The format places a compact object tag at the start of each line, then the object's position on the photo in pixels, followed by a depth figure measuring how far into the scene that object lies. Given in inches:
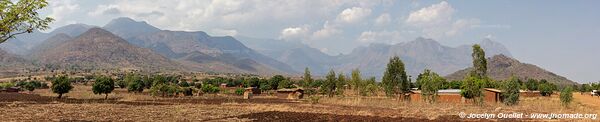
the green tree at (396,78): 3034.0
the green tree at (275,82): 5457.7
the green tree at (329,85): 3629.4
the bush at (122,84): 5433.6
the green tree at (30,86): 4905.5
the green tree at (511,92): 2186.3
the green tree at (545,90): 4857.3
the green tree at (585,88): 6517.7
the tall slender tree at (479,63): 3243.1
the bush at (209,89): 4156.0
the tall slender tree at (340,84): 3555.6
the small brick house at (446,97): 2748.5
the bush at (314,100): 2390.5
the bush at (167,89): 3572.8
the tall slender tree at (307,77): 4138.8
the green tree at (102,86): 3225.9
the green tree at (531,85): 5757.9
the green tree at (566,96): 2060.8
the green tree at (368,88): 3491.6
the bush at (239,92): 4244.6
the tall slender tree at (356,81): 3452.3
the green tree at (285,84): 5201.8
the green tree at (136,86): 4095.2
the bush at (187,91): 3661.4
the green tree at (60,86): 3085.6
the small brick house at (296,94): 3427.7
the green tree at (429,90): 2571.9
